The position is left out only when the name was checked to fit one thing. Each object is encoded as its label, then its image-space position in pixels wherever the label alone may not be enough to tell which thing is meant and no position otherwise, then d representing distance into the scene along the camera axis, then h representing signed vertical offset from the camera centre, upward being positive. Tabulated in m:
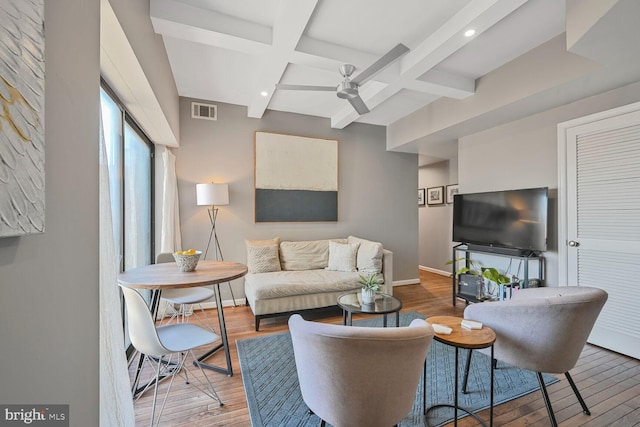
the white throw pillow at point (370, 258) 3.72 -0.63
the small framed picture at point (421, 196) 6.80 +0.44
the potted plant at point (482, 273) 3.26 -0.78
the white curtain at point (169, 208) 3.37 +0.07
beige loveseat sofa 3.20 -0.81
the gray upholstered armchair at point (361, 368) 1.11 -0.67
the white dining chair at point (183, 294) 2.48 -0.79
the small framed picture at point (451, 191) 5.82 +0.50
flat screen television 3.05 -0.08
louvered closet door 2.47 -0.06
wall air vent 3.75 +1.45
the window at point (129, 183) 2.08 +0.30
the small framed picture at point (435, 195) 6.21 +0.43
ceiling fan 2.11 +1.18
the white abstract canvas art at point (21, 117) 0.55 +0.21
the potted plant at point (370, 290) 2.41 -0.69
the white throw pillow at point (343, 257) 3.89 -0.63
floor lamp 3.47 +0.25
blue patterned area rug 1.76 -1.33
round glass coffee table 2.22 -0.80
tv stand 3.10 -0.51
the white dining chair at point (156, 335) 1.58 -0.83
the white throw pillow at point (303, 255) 3.96 -0.63
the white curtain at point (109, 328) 1.08 -0.49
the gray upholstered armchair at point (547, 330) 1.62 -0.73
